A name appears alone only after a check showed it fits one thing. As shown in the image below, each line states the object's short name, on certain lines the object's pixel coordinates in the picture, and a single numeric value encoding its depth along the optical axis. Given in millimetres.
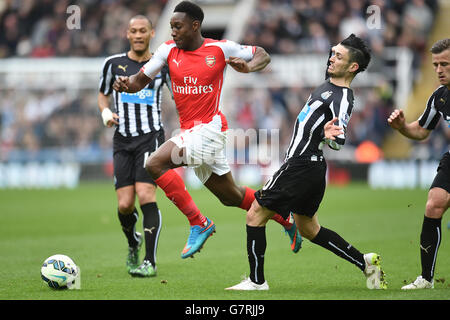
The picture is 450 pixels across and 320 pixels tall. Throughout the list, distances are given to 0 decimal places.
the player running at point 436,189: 13461
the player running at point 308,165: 12961
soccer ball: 13602
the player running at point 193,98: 14375
